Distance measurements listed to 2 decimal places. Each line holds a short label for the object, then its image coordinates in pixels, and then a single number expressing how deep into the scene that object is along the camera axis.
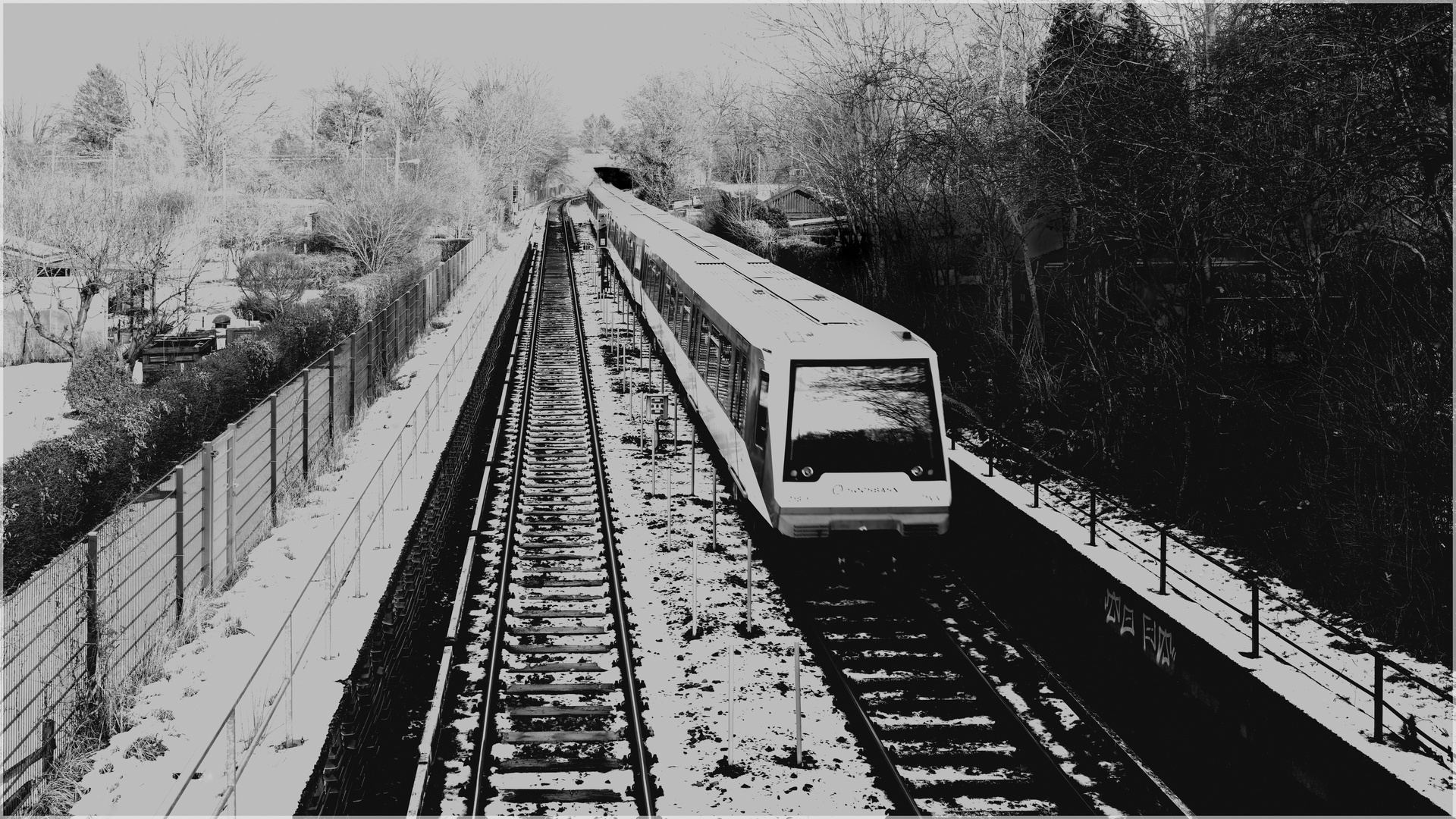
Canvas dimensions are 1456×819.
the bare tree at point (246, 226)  42.94
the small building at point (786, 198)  48.66
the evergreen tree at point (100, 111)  88.00
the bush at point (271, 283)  39.44
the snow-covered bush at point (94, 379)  23.00
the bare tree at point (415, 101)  87.69
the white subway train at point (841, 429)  12.26
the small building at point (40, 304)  27.06
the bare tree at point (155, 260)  28.25
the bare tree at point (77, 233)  27.17
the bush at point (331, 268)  47.25
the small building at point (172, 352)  29.78
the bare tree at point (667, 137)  79.94
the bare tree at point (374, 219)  44.28
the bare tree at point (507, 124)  91.94
